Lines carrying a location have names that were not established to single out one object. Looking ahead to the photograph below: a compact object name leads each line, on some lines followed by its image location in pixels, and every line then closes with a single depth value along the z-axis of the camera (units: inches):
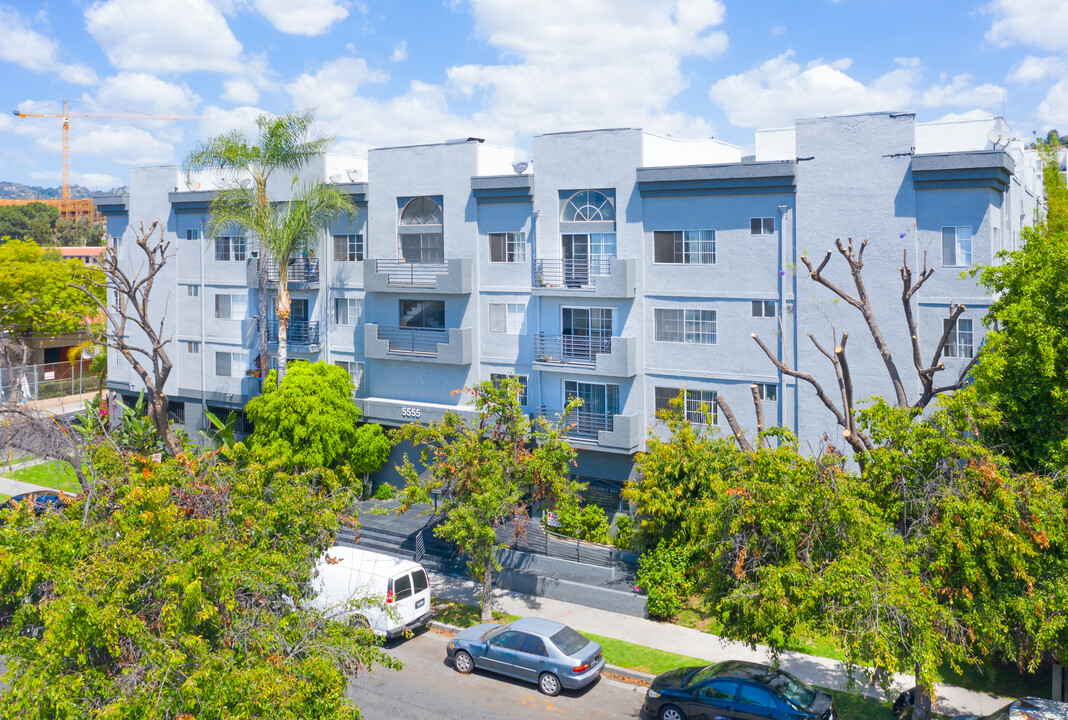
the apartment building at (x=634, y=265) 1077.1
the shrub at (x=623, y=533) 1133.1
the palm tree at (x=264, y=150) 1395.2
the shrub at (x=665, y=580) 975.6
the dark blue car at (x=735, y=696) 674.8
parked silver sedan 799.7
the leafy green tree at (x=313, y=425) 1311.5
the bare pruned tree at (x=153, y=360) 1269.7
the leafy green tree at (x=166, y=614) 461.1
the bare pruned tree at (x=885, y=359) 794.8
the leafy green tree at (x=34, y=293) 2308.1
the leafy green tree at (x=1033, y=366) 695.1
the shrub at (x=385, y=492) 1424.7
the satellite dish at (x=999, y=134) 1117.1
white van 919.0
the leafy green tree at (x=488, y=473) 933.2
